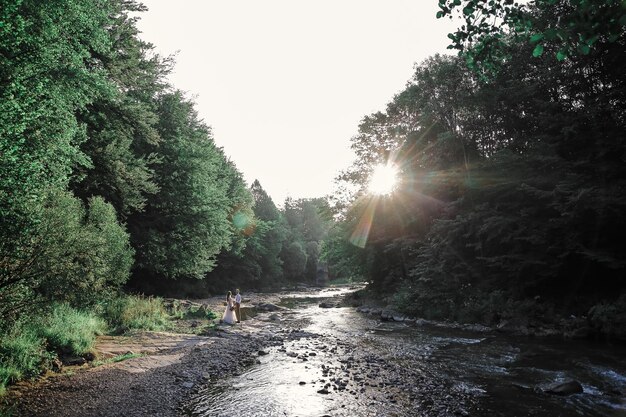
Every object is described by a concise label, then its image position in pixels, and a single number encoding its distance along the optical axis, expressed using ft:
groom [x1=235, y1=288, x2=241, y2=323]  73.16
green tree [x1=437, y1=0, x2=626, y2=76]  14.58
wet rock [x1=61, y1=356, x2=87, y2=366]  32.50
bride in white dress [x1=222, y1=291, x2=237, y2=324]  68.45
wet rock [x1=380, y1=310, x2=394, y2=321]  78.26
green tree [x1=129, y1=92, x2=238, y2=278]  84.89
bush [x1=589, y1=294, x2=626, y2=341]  45.89
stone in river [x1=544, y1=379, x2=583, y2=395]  29.19
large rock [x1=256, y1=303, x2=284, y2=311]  99.02
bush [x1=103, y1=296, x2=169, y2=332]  52.71
